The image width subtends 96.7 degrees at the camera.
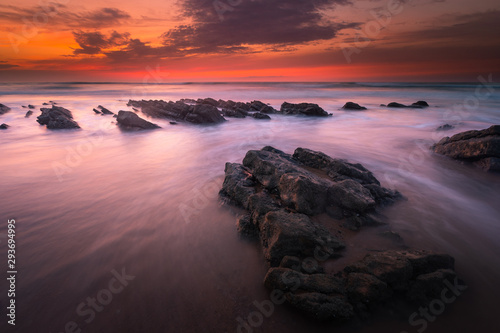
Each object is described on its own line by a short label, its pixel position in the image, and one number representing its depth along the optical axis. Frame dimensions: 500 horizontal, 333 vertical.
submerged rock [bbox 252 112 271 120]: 22.16
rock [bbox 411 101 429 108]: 32.06
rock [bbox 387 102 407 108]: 31.67
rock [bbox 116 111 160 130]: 16.73
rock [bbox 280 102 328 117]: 23.88
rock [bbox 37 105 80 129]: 16.00
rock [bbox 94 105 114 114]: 23.81
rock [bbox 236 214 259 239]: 4.66
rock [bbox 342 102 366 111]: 29.61
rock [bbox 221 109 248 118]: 22.95
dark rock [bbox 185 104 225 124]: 19.73
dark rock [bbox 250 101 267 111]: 27.30
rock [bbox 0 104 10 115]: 23.27
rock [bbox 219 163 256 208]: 5.77
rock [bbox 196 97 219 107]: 29.61
